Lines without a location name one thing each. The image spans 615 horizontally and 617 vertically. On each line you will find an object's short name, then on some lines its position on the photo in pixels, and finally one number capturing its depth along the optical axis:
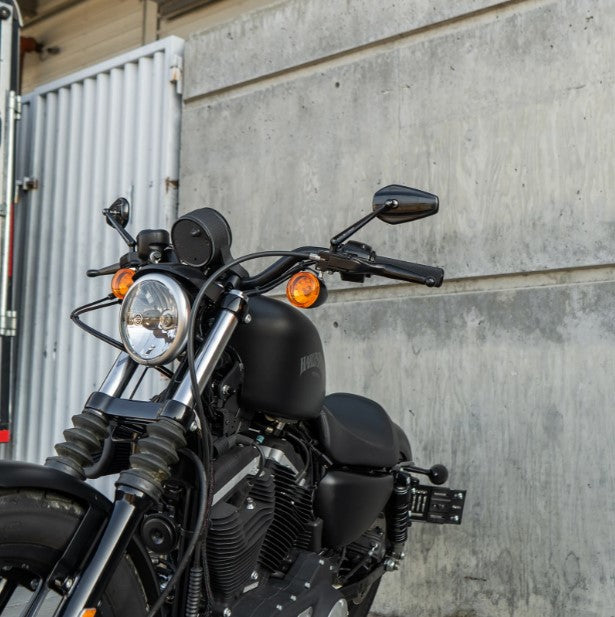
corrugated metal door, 5.26
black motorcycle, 1.89
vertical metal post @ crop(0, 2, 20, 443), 5.26
